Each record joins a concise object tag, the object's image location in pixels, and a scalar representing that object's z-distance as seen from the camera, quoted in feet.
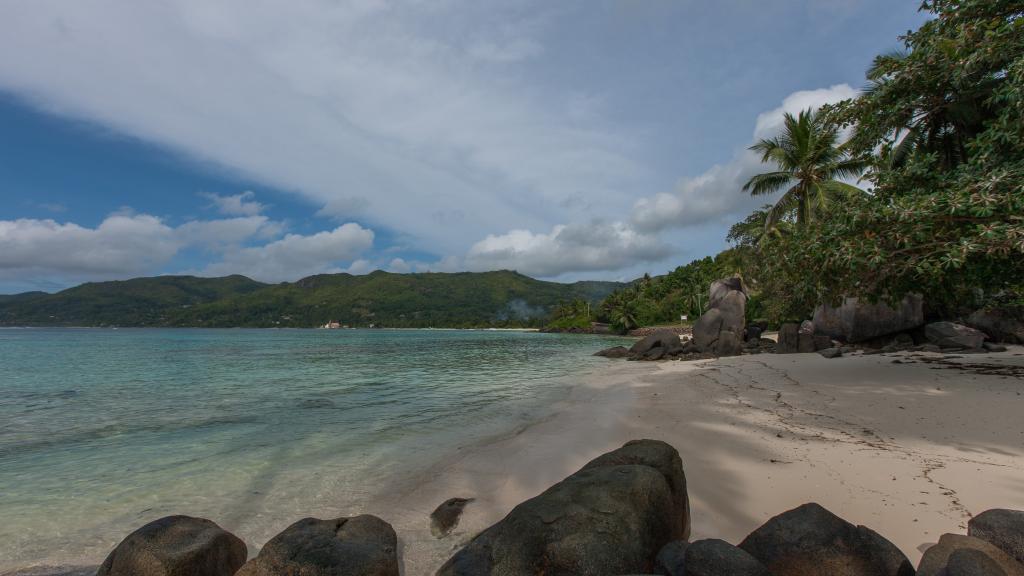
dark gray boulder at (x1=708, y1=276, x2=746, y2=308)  114.32
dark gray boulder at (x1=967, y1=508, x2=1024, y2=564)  9.53
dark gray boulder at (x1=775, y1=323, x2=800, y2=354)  76.54
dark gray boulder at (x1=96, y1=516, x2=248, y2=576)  11.39
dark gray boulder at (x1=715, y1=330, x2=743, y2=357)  91.35
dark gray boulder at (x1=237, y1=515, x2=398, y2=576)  10.80
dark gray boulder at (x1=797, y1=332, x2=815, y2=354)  74.23
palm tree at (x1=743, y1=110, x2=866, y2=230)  83.97
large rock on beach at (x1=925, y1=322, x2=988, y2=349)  54.08
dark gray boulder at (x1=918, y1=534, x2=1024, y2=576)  8.87
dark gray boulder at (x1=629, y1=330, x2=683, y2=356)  100.27
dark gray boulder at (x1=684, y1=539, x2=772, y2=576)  8.98
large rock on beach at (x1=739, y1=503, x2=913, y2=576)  9.70
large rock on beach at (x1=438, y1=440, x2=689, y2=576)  10.11
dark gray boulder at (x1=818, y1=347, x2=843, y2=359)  59.67
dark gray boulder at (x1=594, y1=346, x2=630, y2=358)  104.80
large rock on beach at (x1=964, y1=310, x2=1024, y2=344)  56.54
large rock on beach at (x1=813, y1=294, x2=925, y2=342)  65.41
